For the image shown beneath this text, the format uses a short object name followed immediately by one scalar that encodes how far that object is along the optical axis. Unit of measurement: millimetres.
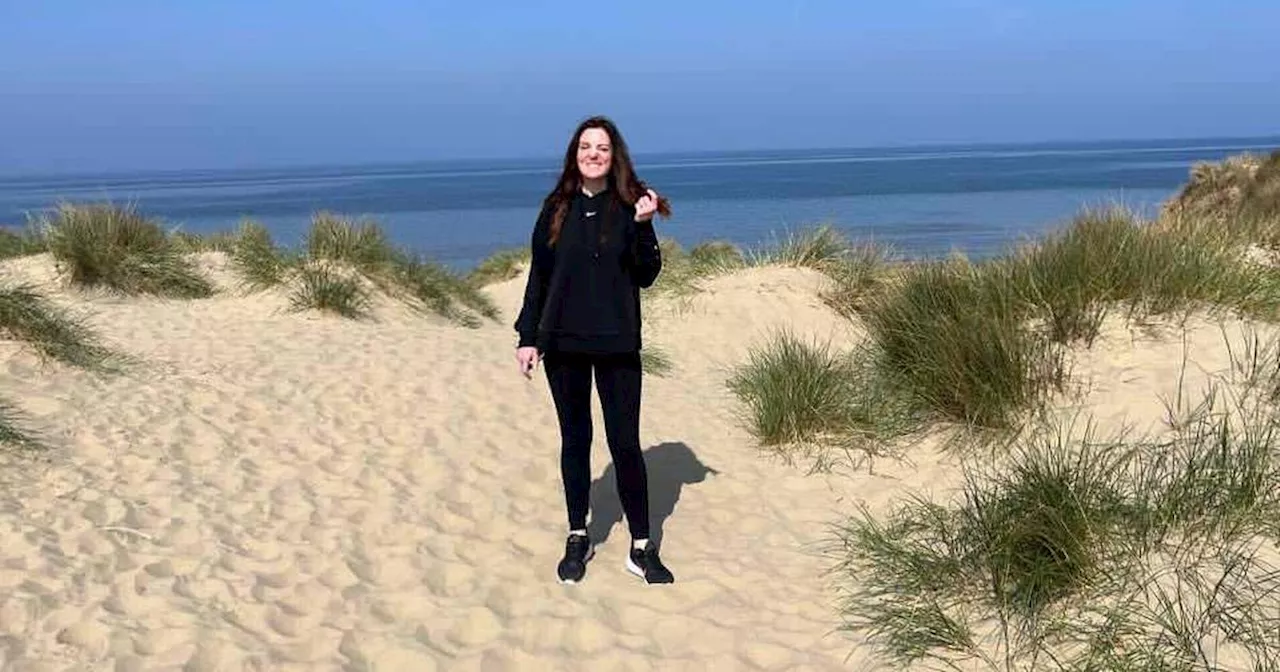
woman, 3734
